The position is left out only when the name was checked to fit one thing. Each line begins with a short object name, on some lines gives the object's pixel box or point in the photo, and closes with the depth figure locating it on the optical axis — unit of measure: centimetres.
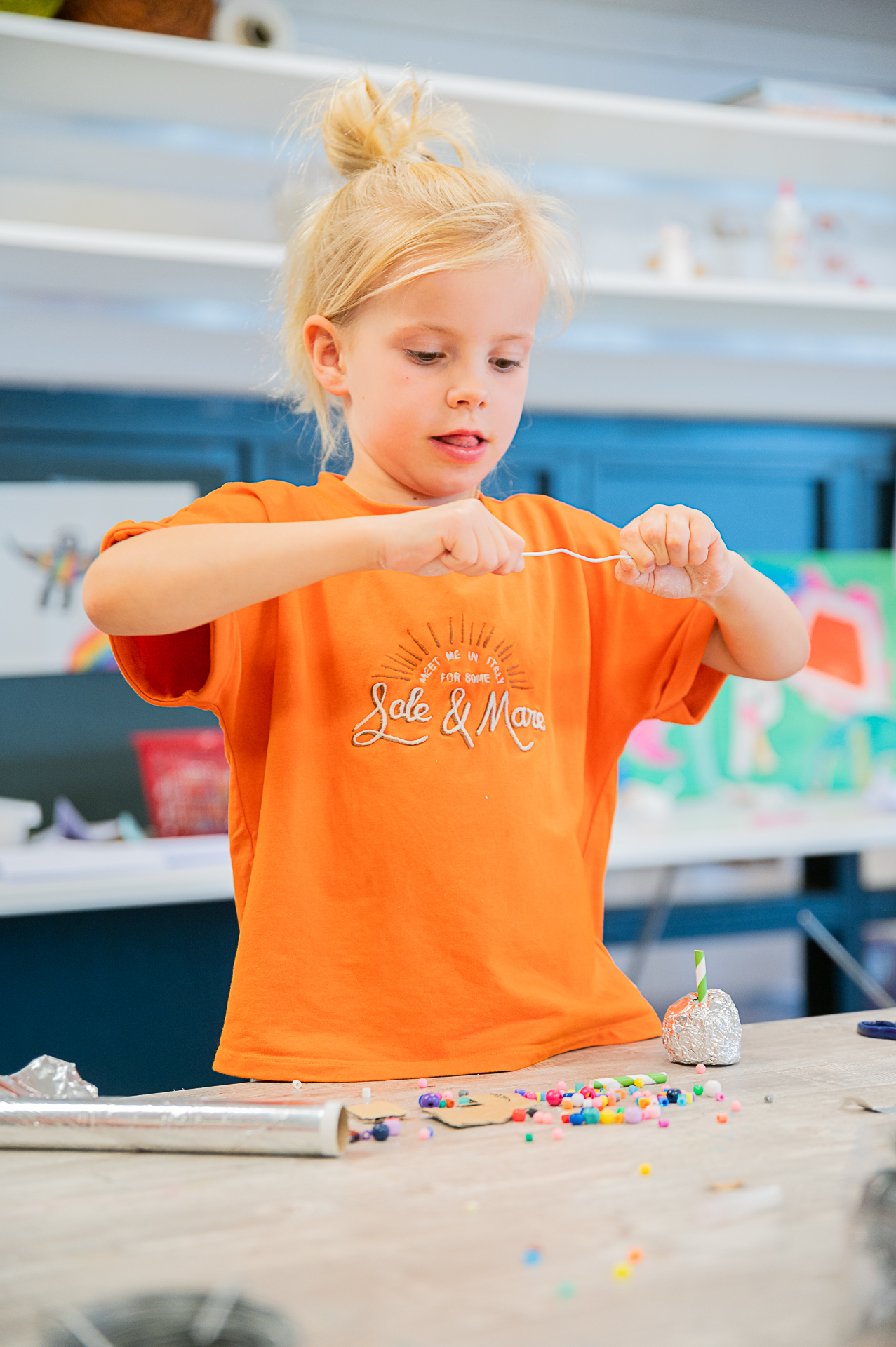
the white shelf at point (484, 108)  192
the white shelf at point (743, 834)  225
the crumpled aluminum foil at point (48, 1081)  78
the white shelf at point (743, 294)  217
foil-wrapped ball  82
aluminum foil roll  64
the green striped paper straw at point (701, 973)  85
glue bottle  248
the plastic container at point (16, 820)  213
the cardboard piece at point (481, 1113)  70
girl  91
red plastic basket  222
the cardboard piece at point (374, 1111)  71
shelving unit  195
